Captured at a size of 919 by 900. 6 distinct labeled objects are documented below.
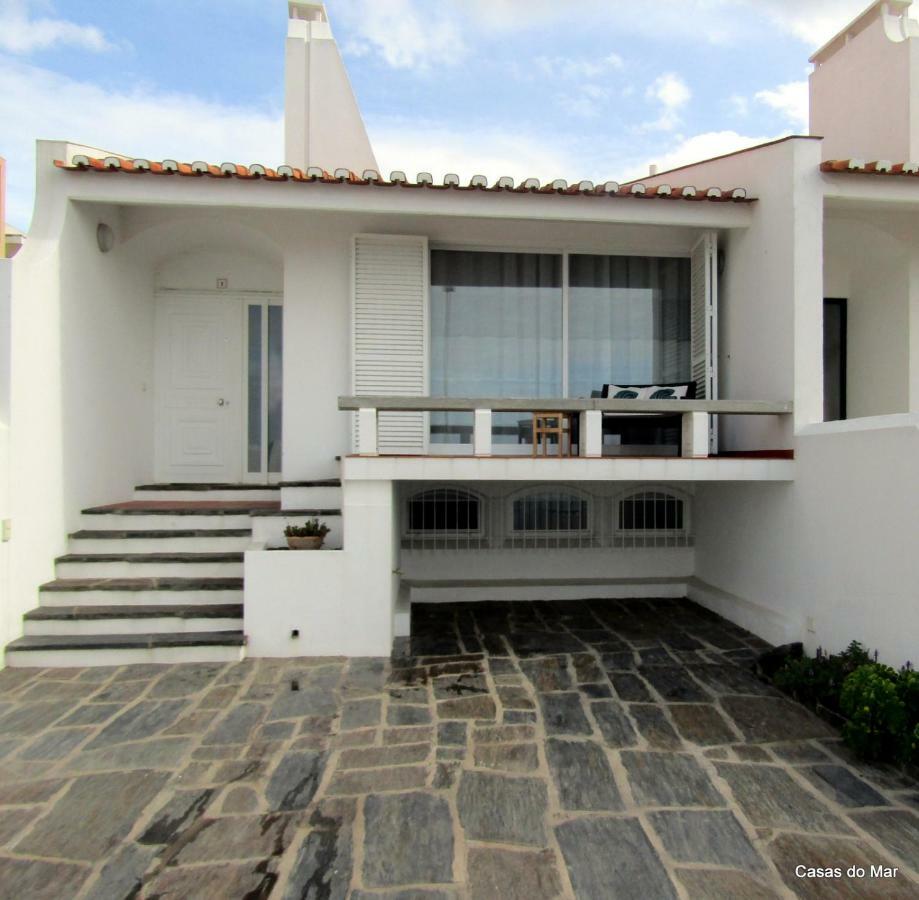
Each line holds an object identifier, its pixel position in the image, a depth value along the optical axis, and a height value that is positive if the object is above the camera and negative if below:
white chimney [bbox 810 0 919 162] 6.99 +5.08
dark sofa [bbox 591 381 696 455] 6.13 +0.30
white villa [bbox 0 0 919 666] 4.58 +0.60
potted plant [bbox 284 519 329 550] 4.65 -0.78
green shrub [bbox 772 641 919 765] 3.04 -1.55
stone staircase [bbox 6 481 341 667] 4.45 -1.24
